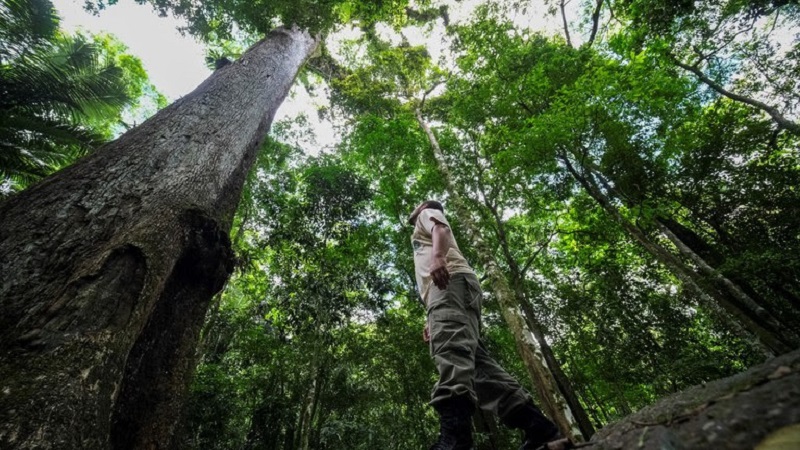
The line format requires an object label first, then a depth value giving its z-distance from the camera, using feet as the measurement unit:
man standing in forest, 6.79
